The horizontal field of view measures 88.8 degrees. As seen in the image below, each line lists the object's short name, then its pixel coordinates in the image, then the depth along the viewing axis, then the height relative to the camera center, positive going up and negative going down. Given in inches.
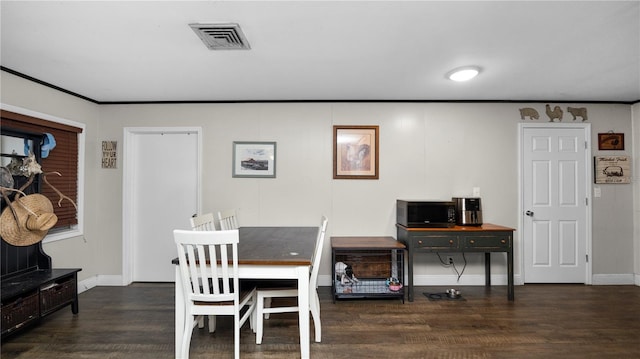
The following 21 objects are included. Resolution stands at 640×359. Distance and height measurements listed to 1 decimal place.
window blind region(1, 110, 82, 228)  123.0 +7.8
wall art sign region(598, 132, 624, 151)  154.3 +19.2
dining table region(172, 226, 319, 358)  81.9 -22.9
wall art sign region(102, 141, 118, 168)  153.9 +12.6
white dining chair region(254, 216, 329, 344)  93.0 -33.5
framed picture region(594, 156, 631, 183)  153.8 +5.5
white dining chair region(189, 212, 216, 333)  103.2 -14.8
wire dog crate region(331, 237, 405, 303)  131.2 -36.9
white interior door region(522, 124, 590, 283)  153.5 -12.0
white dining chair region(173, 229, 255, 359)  77.5 -23.0
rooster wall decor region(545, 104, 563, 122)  153.5 +32.3
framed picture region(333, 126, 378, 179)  154.1 +12.6
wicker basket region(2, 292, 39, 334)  90.7 -38.0
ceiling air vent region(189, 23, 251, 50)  83.3 +39.4
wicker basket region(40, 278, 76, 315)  103.7 -38.0
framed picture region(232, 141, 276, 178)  154.9 +10.8
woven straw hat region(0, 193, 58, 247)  99.5 -12.3
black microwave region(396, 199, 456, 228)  136.3 -13.5
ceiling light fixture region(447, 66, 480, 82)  111.7 +38.0
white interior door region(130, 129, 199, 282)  157.0 -6.4
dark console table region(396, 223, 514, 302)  131.3 -23.9
